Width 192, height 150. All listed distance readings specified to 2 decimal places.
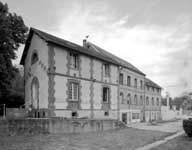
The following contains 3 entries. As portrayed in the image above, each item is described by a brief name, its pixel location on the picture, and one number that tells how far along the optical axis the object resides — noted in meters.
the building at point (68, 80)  15.31
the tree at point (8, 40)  17.48
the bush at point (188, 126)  12.94
